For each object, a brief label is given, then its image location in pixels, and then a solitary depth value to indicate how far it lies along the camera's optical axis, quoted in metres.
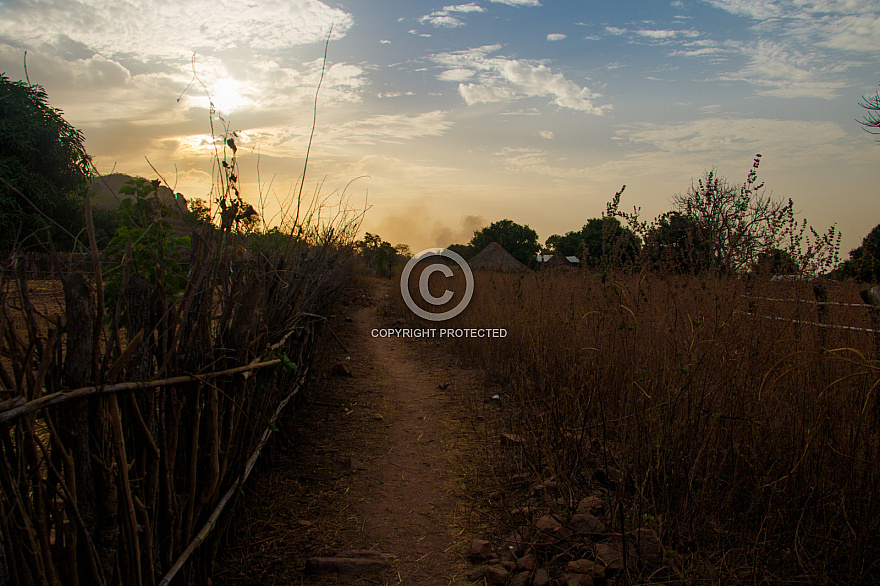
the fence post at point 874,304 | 2.78
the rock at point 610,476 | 2.85
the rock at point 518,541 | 2.46
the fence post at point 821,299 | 3.68
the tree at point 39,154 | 13.01
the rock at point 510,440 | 3.65
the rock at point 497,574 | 2.32
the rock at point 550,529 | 2.46
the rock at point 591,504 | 2.62
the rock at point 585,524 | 2.44
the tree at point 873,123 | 10.15
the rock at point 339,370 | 6.14
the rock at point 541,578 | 2.19
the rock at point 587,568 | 2.15
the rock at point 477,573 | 2.40
